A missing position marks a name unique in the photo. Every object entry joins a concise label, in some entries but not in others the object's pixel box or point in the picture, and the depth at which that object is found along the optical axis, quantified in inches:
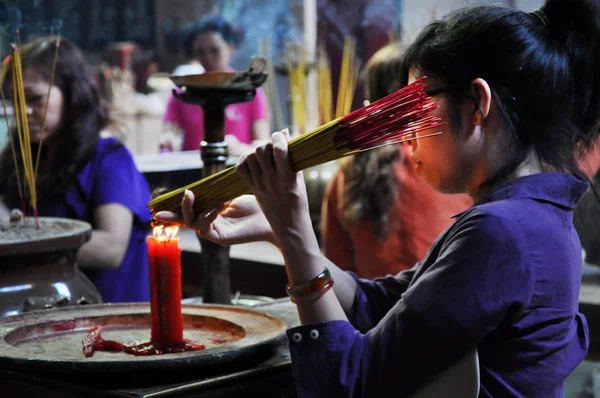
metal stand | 95.8
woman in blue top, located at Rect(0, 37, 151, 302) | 121.7
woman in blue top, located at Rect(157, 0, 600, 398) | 73.2
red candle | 81.3
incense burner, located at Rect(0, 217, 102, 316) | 91.9
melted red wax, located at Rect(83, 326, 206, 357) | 80.1
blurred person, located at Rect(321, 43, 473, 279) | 123.4
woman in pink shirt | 230.2
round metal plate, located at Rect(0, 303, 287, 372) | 75.6
